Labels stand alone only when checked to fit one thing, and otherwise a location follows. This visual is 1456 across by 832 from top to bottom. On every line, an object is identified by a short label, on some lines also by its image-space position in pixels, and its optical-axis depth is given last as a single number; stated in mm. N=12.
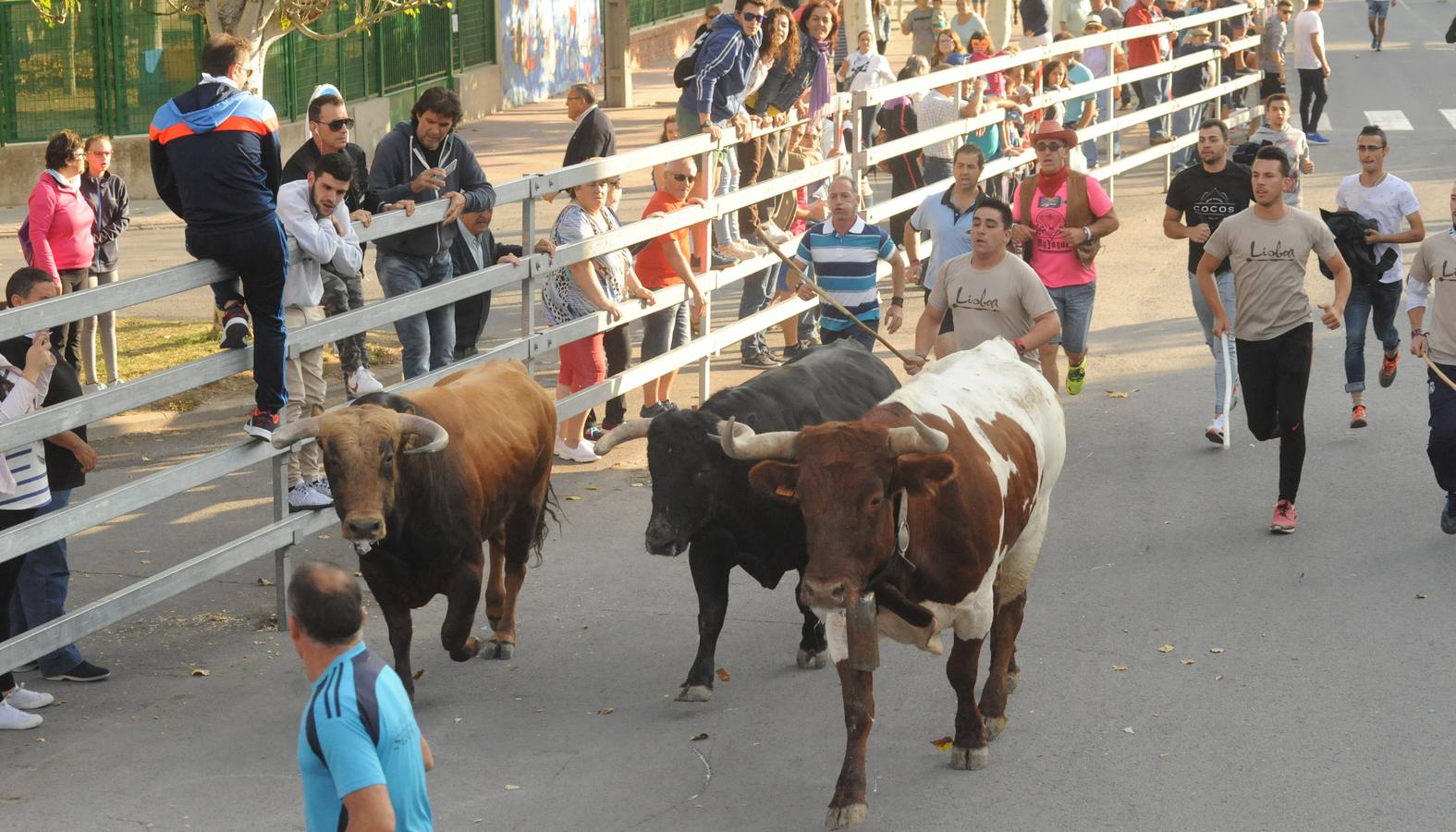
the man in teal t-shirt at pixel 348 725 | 8445
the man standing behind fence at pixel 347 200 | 18781
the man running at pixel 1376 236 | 23078
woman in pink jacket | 23578
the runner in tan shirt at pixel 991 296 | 18844
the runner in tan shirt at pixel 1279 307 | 19437
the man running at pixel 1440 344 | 19156
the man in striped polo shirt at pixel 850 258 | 21922
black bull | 14648
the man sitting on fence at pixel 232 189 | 15508
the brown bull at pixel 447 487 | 13844
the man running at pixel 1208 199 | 23062
